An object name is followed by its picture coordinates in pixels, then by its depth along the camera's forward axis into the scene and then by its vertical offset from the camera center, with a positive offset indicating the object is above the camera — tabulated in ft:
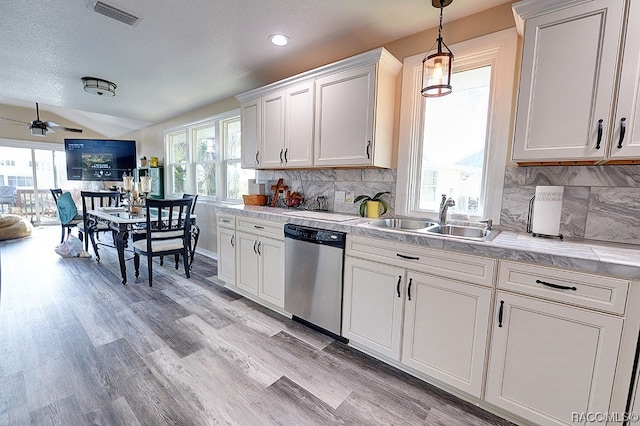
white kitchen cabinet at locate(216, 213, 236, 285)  9.50 -2.25
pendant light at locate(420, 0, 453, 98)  5.32 +2.43
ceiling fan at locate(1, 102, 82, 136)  15.11 +2.96
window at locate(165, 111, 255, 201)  13.58 +1.39
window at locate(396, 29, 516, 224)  6.23 +1.51
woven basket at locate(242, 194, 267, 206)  10.80 -0.55
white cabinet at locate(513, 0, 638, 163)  4.42 +2.04
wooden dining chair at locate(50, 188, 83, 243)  14.62 -2.29
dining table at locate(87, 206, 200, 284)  10.42 -1.77
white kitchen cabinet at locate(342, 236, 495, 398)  4.83 -2.38
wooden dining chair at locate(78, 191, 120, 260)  12.92 -2.22
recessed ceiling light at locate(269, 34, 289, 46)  7.55 +4.23
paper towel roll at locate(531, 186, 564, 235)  5.19 -0.26
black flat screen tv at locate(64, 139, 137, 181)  20.70 +1.74
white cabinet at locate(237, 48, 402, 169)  7.11 +2.20
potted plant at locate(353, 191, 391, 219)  7.91 -0.46
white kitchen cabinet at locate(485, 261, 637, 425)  3.82 -2.24
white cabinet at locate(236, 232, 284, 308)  8.04 -2.55
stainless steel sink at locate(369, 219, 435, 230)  7.19 -0.89
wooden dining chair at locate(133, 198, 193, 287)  9.93 -2.04
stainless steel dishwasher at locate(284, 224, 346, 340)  6.73 -2.33
